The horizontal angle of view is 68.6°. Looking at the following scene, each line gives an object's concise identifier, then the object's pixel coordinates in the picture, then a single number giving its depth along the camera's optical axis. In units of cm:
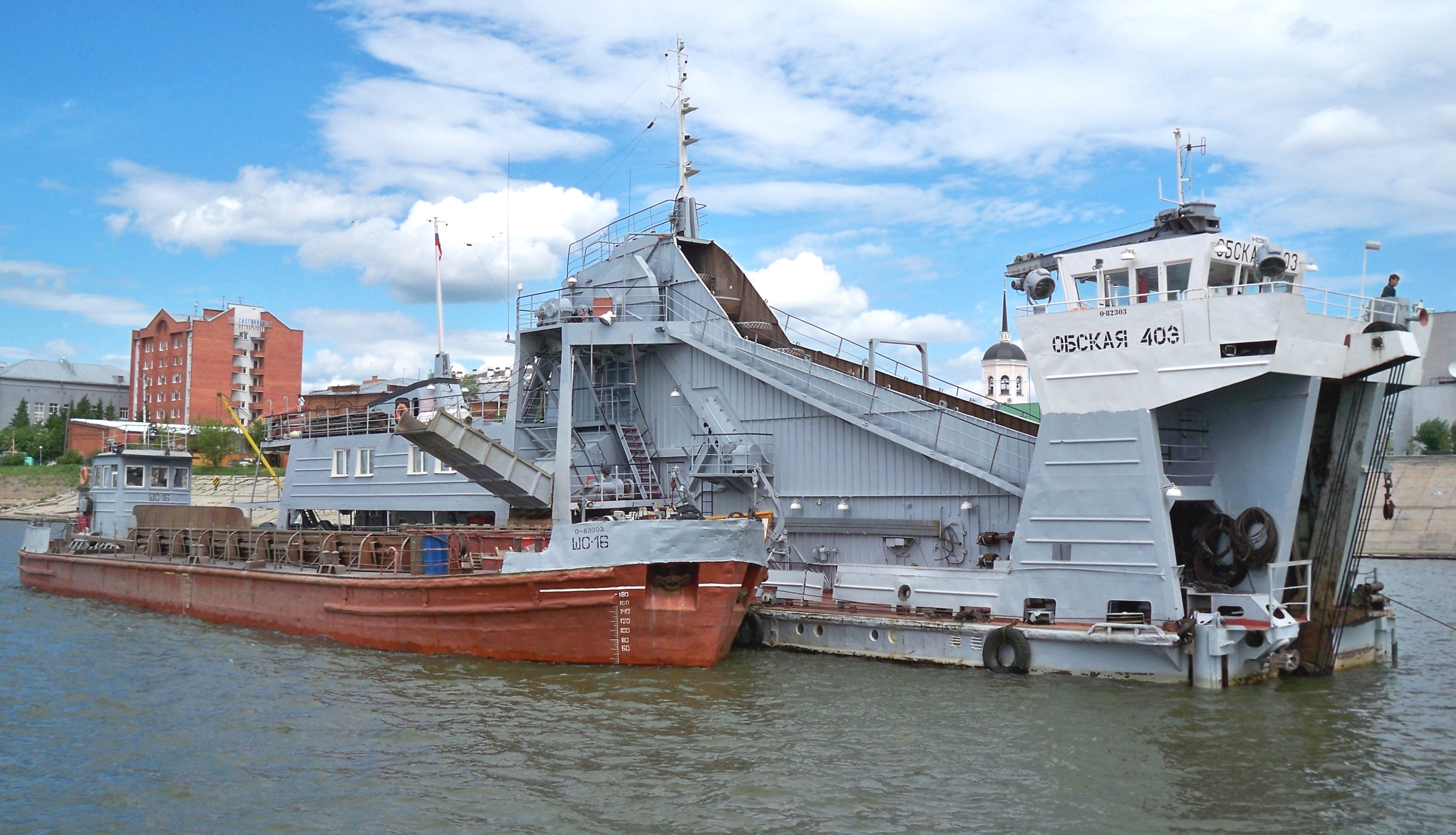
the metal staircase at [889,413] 2016
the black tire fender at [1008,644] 1747
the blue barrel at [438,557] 2159
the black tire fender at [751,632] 2108
